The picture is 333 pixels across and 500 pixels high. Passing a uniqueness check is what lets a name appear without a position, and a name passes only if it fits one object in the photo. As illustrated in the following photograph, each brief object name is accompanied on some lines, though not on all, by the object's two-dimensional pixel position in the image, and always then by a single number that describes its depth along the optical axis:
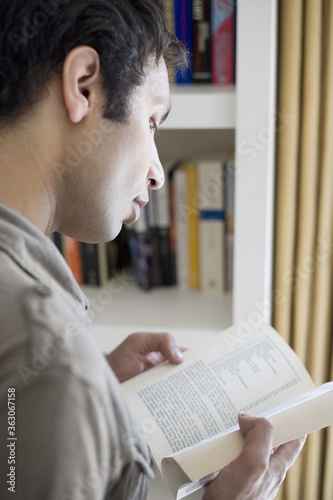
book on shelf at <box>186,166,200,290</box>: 1.24
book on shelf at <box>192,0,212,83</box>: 1.11
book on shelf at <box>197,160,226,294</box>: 1.21
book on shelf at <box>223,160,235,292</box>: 1.20
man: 0.46
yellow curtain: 1.11
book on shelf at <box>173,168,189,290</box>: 1.26
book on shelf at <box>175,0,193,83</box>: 1.12
